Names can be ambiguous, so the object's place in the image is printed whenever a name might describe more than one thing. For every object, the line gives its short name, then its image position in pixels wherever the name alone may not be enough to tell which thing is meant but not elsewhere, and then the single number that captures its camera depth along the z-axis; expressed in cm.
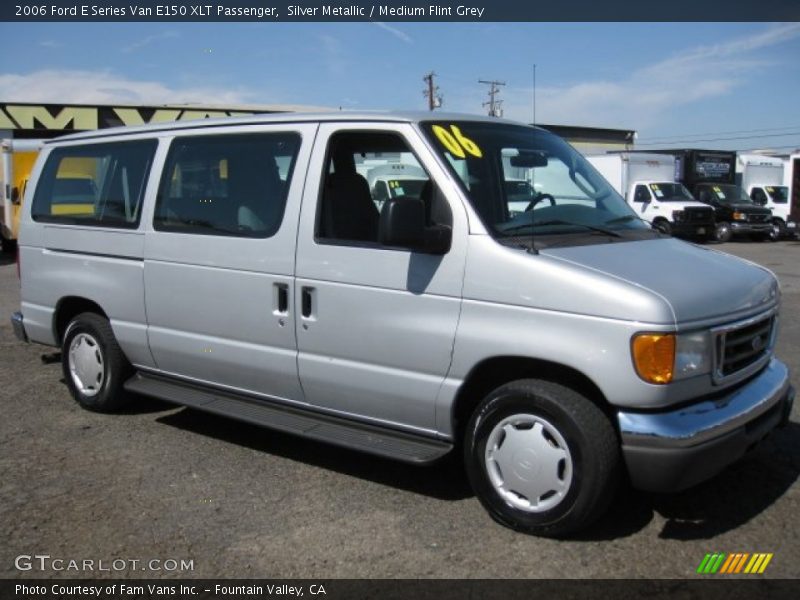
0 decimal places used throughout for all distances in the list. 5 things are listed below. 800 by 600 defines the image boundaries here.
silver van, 337
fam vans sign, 3228
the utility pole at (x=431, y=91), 5644
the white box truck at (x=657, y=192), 2342
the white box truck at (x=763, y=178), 2786
